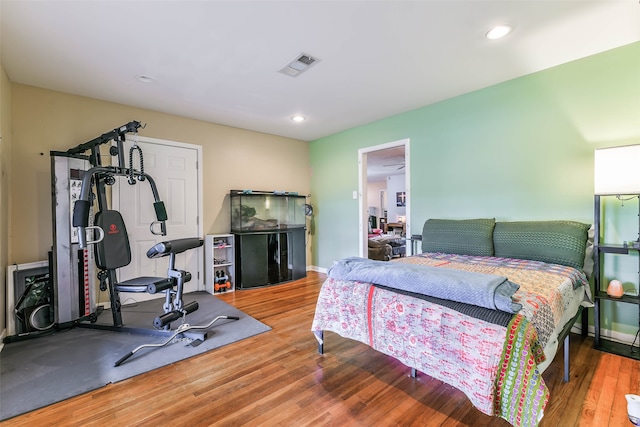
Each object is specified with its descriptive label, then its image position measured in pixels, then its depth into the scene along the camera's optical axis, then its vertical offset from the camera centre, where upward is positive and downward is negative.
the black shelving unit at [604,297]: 2.16 -0.73
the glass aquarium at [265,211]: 4.44 +0.03
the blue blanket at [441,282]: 1.36 -0.42
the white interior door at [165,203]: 3.63 +0.15
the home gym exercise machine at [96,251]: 2.53 -0.34
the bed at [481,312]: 1.26 -0.59
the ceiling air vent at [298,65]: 2.50 +1.41
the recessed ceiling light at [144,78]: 2.82 +1.42
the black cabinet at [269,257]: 4.29 -0.74
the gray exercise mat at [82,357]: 1.80 -1.15
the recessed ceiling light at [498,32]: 2.11 +1.39
